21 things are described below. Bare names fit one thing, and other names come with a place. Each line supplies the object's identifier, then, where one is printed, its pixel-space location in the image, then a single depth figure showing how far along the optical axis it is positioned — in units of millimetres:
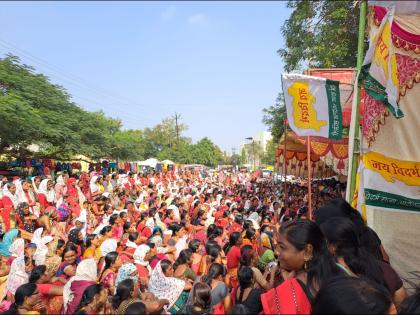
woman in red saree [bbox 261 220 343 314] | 2080
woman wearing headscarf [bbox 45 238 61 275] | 4832
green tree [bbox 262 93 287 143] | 15773
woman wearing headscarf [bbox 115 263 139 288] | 4246
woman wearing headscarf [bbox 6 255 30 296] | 4344
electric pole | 60206
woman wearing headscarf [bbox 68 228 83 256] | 6506
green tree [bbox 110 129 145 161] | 26125
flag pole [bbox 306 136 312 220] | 5367
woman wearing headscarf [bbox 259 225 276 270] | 5238
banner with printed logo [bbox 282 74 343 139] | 5305
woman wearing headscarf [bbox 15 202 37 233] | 7894
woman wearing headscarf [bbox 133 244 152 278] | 5132
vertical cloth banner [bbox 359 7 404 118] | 3365
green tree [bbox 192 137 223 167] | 64312
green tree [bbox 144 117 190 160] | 63184
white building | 139650
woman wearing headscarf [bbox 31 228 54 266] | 5255
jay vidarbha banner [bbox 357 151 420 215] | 4195
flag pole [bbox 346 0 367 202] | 3946
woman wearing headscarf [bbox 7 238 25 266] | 5738
